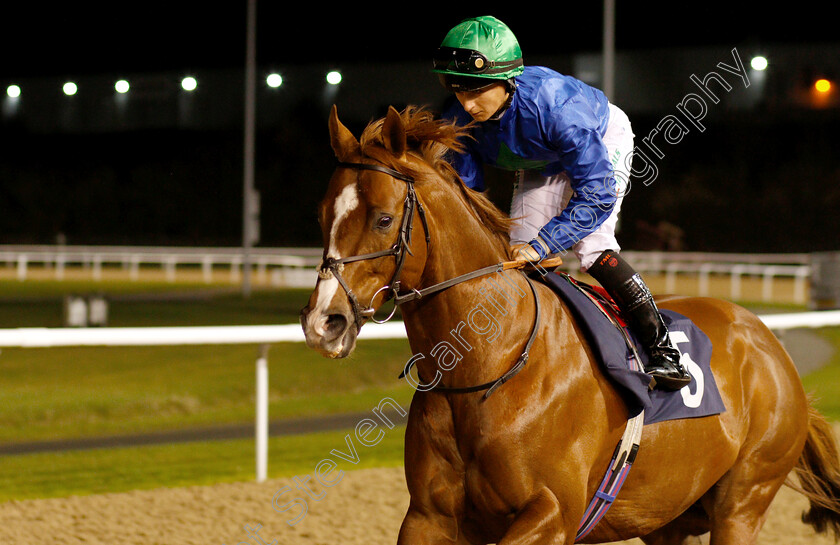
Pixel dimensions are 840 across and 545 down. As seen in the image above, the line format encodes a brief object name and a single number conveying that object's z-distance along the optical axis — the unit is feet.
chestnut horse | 13.21
